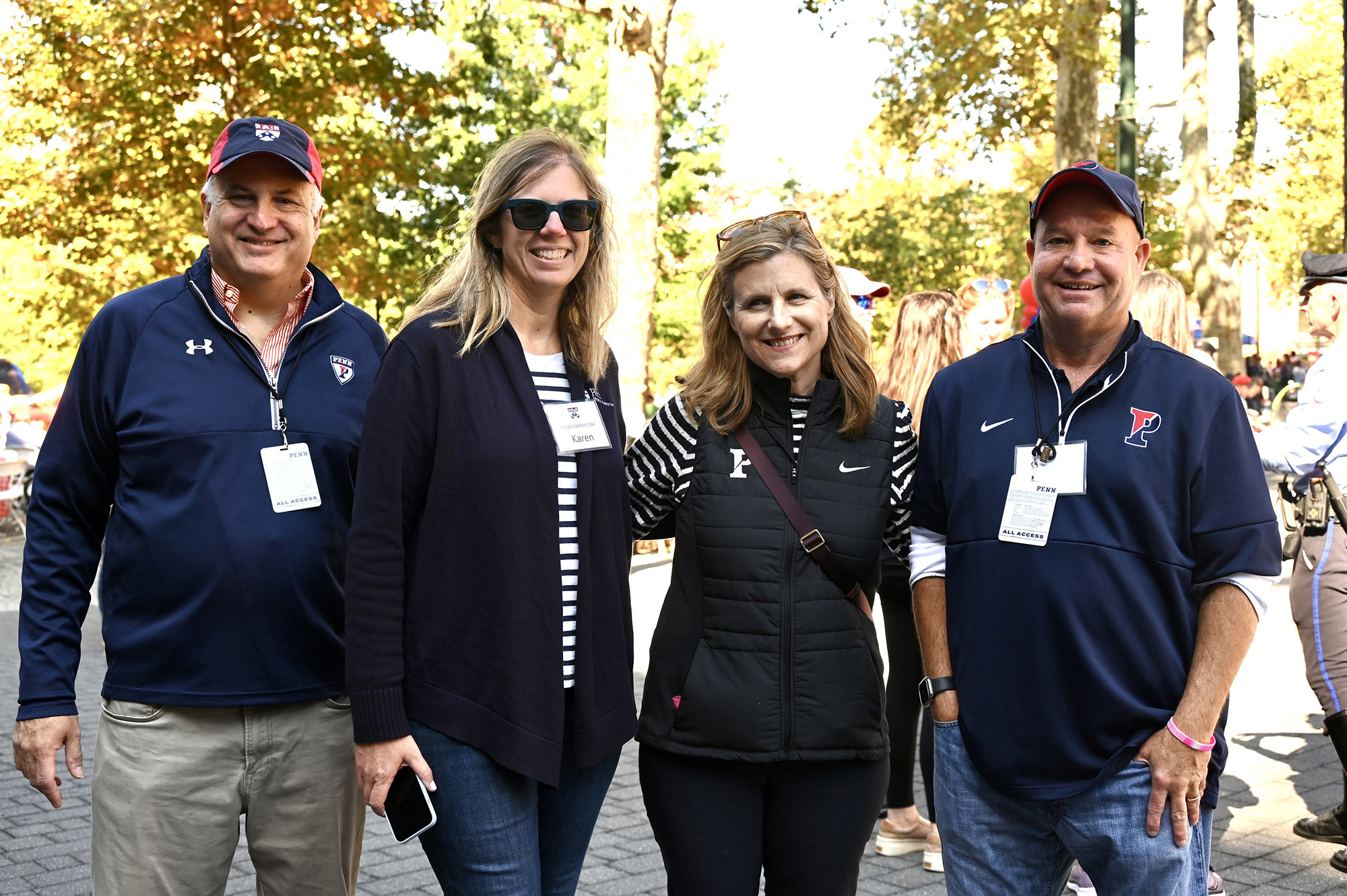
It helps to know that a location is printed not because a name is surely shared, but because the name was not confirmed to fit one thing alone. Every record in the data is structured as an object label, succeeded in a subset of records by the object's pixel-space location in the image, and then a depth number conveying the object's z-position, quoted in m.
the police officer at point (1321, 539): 5.03
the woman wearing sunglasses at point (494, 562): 2.55
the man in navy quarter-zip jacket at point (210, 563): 2.79
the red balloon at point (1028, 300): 5.51
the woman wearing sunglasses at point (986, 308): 6.15
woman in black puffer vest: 2.85
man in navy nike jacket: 2.49
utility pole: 14.79
